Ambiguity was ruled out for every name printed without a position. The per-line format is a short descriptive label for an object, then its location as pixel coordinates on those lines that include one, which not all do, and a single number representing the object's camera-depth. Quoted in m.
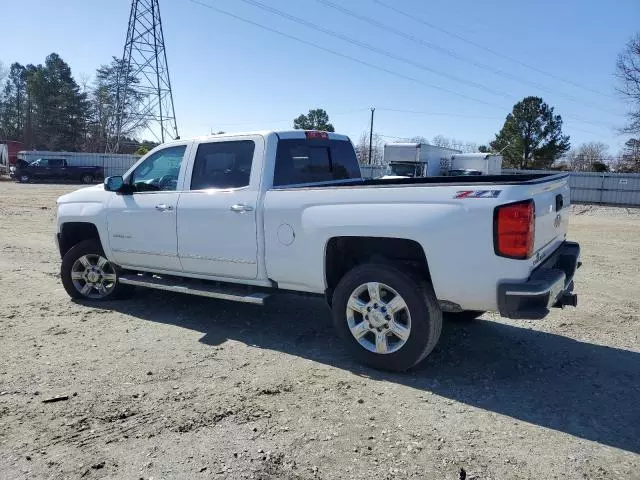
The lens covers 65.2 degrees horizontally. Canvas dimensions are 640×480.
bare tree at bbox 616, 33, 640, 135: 37.97
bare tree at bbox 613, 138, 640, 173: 42.12
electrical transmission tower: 38.50
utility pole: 50.37
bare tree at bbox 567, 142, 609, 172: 48.06
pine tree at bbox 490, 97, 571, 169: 46.41
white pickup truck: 3.62
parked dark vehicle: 36.16
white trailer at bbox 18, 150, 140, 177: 39.03
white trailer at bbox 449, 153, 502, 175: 30.30
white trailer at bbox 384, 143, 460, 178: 27.64
